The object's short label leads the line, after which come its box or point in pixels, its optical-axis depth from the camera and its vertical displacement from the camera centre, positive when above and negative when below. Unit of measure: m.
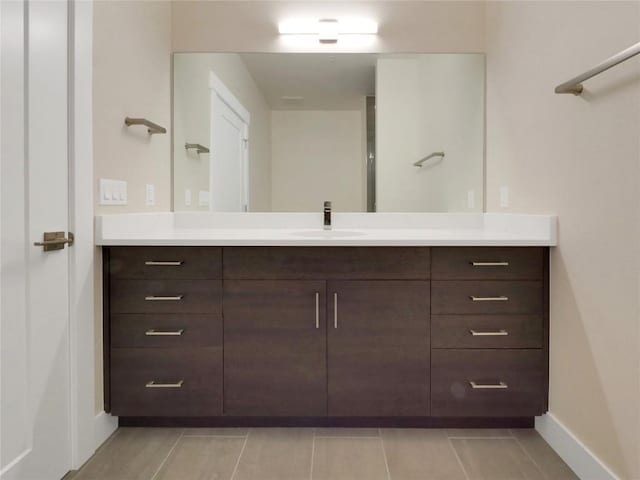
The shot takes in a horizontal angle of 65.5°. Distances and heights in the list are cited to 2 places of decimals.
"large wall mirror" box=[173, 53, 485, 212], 2.63 +0.50
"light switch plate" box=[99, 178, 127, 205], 1.92 +0.15
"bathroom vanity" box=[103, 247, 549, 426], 1.97 -0.40
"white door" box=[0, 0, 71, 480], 1.43 -0.05
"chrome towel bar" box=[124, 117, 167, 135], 2.09 +0.46
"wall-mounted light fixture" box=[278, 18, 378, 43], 2.62 +1.07
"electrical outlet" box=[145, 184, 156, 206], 2.33 +0.16
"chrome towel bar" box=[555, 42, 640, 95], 1.35 +0.48
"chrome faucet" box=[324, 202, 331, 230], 2.55 +0.07
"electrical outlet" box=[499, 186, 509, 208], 2.36 +0.16
